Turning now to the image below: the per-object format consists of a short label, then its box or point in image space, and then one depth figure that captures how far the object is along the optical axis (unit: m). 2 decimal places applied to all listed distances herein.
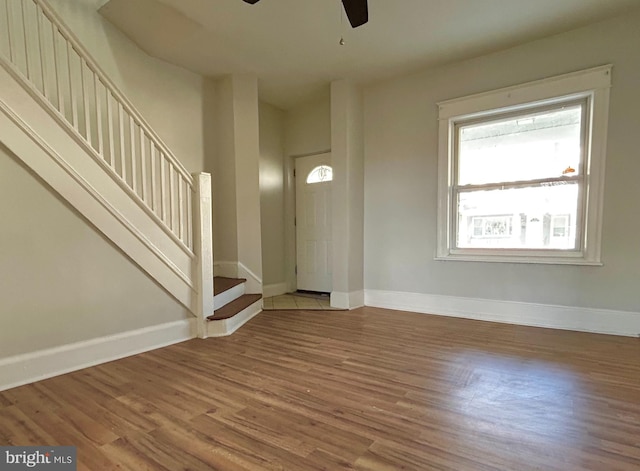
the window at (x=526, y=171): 3.18
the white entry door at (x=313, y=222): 4.97
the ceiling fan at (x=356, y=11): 1.96
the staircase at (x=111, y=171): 2.20
